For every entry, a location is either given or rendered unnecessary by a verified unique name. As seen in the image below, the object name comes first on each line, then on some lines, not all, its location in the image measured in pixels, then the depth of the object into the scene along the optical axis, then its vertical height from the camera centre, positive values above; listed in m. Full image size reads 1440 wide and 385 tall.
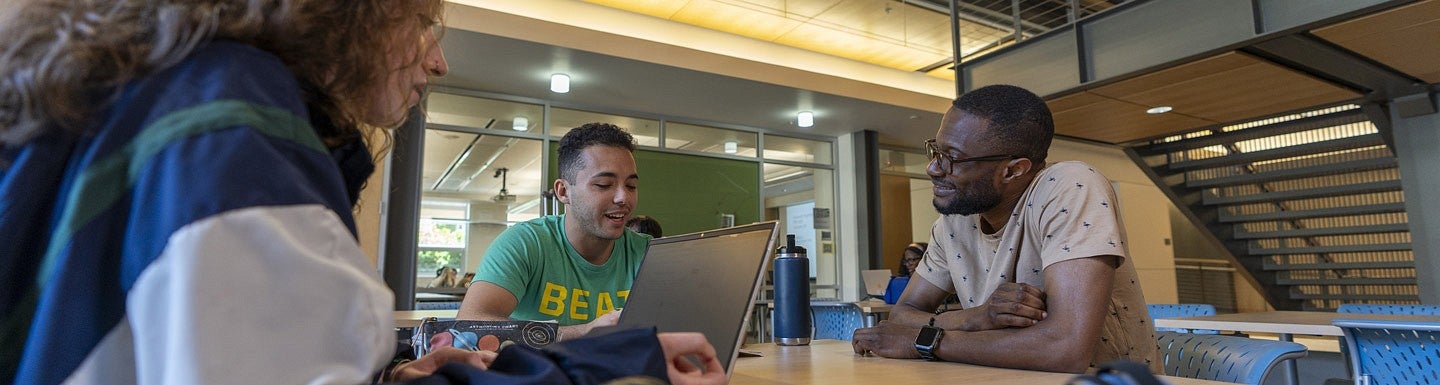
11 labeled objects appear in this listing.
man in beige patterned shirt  1.32 +0.01
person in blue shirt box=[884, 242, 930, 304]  6.06 +0.06
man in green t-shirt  1.91 +0.05
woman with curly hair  0.44 +0.04
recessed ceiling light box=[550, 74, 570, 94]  6.58 +1.59
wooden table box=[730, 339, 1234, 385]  1.12 -0.16
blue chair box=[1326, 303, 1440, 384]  3.16 -0.21
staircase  6.34 +0.54
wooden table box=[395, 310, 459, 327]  2.72 -0.17
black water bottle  1.60 -0.06
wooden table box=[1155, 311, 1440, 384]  2.82 -0.24
